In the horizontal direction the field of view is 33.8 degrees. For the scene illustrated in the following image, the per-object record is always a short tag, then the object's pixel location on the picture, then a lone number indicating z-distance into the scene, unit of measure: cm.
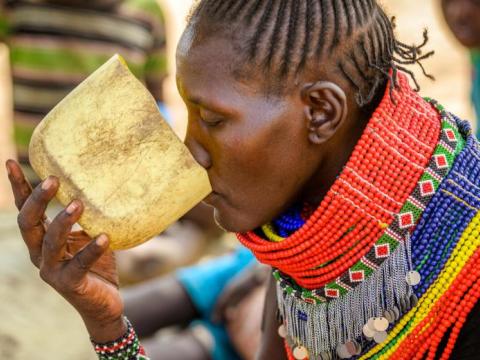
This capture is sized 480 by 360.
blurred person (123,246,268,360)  321
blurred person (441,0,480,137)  388
